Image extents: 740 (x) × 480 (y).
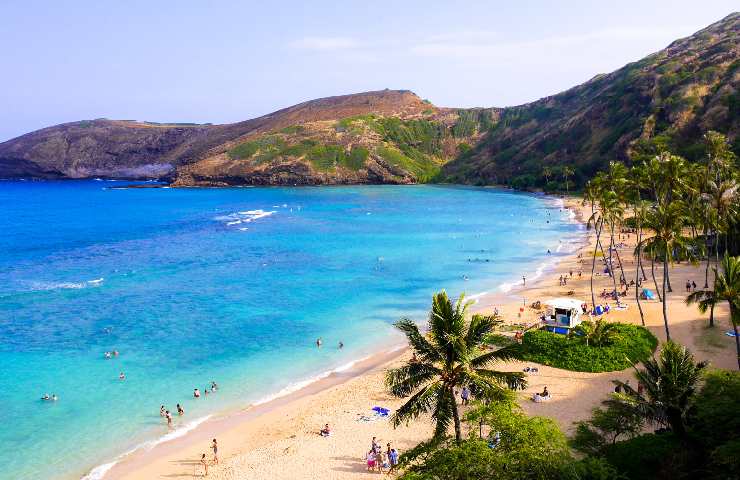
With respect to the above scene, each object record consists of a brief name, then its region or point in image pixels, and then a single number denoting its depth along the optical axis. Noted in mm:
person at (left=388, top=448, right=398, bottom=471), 25283
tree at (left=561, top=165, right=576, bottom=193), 146125
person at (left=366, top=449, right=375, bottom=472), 25859
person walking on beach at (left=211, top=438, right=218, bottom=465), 27750
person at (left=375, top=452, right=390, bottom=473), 25844
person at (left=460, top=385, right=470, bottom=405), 30641
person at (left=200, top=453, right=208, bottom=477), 26639
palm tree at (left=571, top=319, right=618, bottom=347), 35781
